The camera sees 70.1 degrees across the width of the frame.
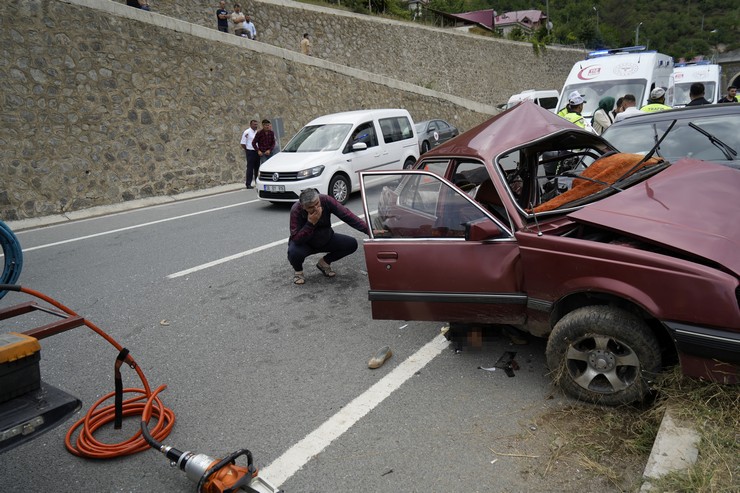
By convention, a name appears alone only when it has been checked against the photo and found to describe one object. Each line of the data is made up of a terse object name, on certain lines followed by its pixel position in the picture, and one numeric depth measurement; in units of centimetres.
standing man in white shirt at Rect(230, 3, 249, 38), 1902
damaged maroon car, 291
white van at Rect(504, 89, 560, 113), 2396
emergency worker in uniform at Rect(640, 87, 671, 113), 950
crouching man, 593
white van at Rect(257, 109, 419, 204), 1058
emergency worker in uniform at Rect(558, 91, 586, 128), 829
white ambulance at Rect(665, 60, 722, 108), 1725
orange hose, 328
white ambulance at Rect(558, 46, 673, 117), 1288
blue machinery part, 335
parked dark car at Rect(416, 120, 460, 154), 1883
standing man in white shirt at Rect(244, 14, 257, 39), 1917
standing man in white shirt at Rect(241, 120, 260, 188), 1416
